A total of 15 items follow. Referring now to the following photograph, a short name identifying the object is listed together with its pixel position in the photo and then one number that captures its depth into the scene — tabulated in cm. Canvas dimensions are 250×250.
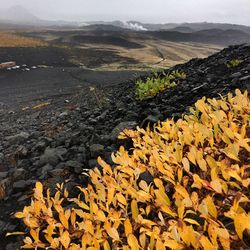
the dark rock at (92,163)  371
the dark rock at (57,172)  373
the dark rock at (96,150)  387
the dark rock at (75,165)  363
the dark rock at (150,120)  421
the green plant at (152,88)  596
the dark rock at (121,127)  415
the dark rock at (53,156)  420
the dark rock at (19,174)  413
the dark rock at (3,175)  437
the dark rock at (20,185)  379
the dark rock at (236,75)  499
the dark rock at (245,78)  446
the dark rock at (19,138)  623
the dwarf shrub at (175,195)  145
